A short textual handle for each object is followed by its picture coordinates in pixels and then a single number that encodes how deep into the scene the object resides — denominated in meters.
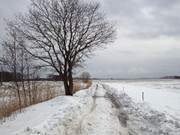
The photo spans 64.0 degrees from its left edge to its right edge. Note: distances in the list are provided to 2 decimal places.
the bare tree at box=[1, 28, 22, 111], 10.35
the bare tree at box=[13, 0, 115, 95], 15.02
